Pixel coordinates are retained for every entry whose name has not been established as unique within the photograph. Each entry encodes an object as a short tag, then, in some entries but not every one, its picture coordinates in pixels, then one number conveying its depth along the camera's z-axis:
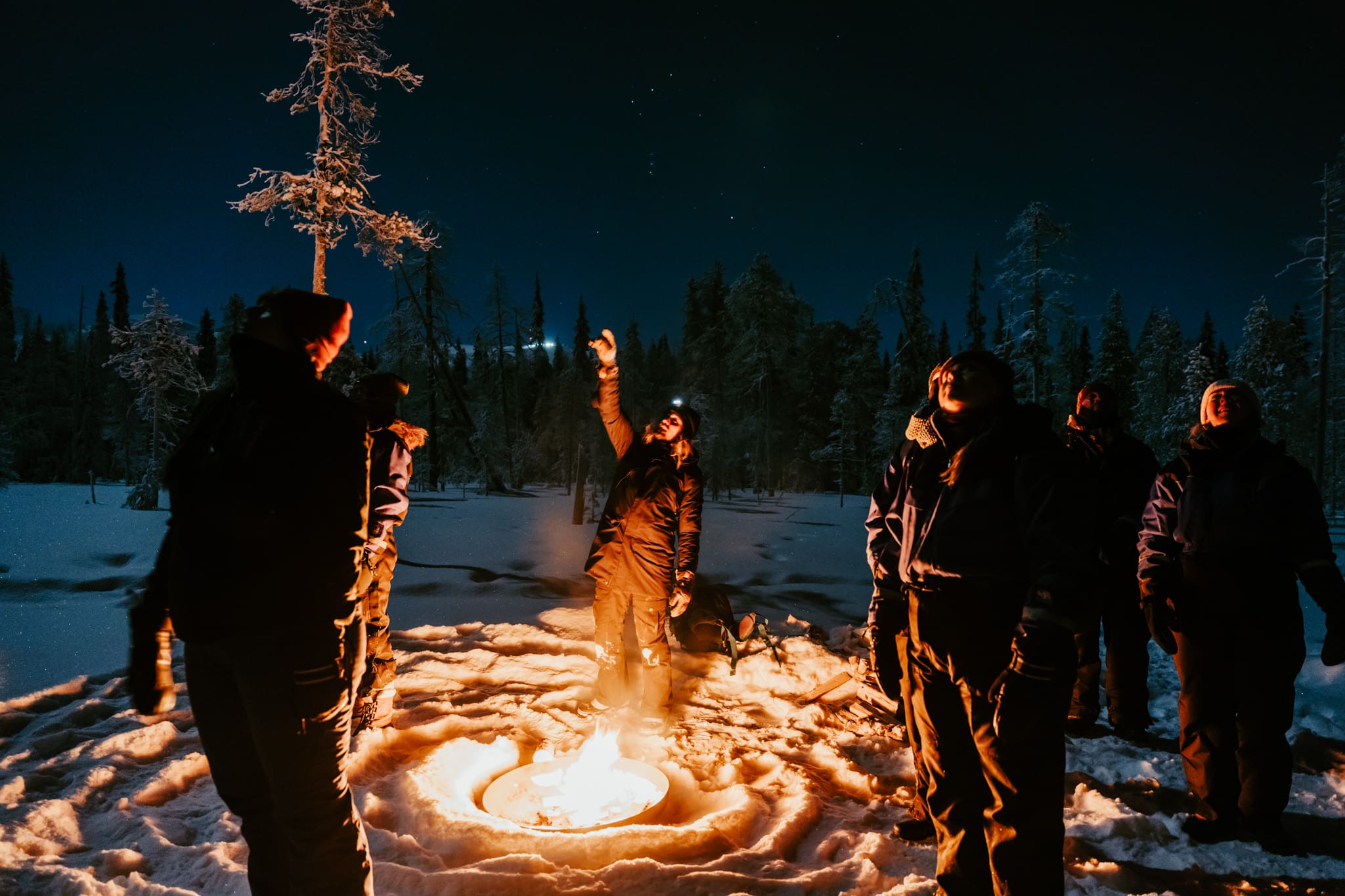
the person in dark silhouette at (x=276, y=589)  2.09
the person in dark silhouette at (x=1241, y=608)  3.54
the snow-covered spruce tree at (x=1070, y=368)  43.59
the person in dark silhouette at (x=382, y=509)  4.32
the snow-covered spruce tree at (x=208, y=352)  56.16
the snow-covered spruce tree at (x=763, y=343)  33.91
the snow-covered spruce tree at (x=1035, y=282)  26.78
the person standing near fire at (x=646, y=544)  5.18
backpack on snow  6.89
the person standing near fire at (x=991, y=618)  2.47
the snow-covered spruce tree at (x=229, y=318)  39.35
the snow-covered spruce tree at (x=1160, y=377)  40.41
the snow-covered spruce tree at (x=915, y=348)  34.03
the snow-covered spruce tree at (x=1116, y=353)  46.16
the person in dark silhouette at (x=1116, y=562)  5.00
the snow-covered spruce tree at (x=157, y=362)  24.73
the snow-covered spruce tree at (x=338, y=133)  13.09
